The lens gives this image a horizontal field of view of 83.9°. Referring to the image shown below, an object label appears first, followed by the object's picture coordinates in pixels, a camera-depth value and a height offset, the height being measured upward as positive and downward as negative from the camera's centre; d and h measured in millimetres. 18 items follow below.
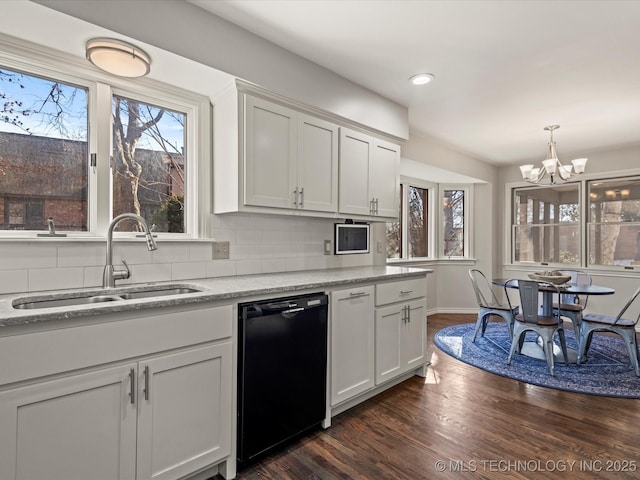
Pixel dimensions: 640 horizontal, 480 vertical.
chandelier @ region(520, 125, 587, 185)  3703 +783
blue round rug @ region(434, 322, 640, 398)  2842 -1147
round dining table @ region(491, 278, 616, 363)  3262 -615
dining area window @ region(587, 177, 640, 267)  4809 +264
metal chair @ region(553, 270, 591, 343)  3549 -683
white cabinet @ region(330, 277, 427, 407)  2293 -680
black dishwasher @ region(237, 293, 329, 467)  1785 -712
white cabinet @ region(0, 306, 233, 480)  1223 -633
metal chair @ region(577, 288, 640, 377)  3082 -799
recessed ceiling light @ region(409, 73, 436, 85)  2773 +1285
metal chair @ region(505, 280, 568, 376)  3094 -726
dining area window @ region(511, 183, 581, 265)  5320 +252
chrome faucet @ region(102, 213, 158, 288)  1818 -39
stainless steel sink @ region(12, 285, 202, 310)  1598 -283
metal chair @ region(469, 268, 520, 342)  3789 -783
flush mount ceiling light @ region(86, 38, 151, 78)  1741 +915
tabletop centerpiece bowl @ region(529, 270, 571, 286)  3590 -382
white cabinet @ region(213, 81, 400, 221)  2207 +557
